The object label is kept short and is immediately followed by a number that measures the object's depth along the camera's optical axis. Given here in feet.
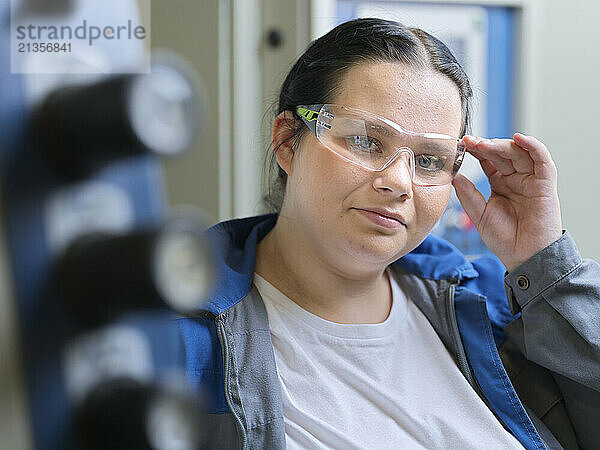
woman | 3.44
